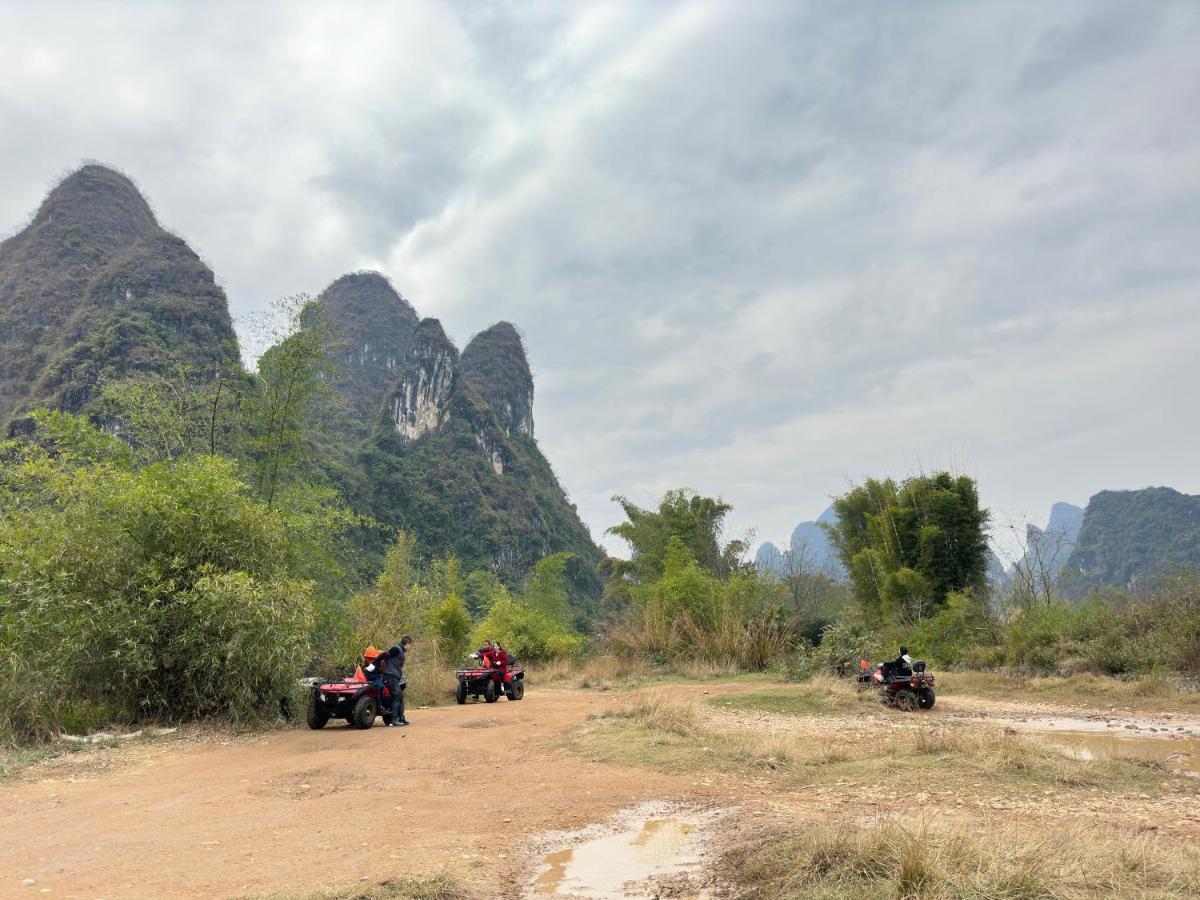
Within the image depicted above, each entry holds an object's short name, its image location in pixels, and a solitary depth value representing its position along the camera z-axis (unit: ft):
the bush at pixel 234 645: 31.71
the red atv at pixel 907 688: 38.81
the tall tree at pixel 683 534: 107.04
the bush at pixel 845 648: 53.47
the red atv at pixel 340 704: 33.68
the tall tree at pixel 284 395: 43.14
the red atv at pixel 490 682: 46.75
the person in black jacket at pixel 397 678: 35.37
